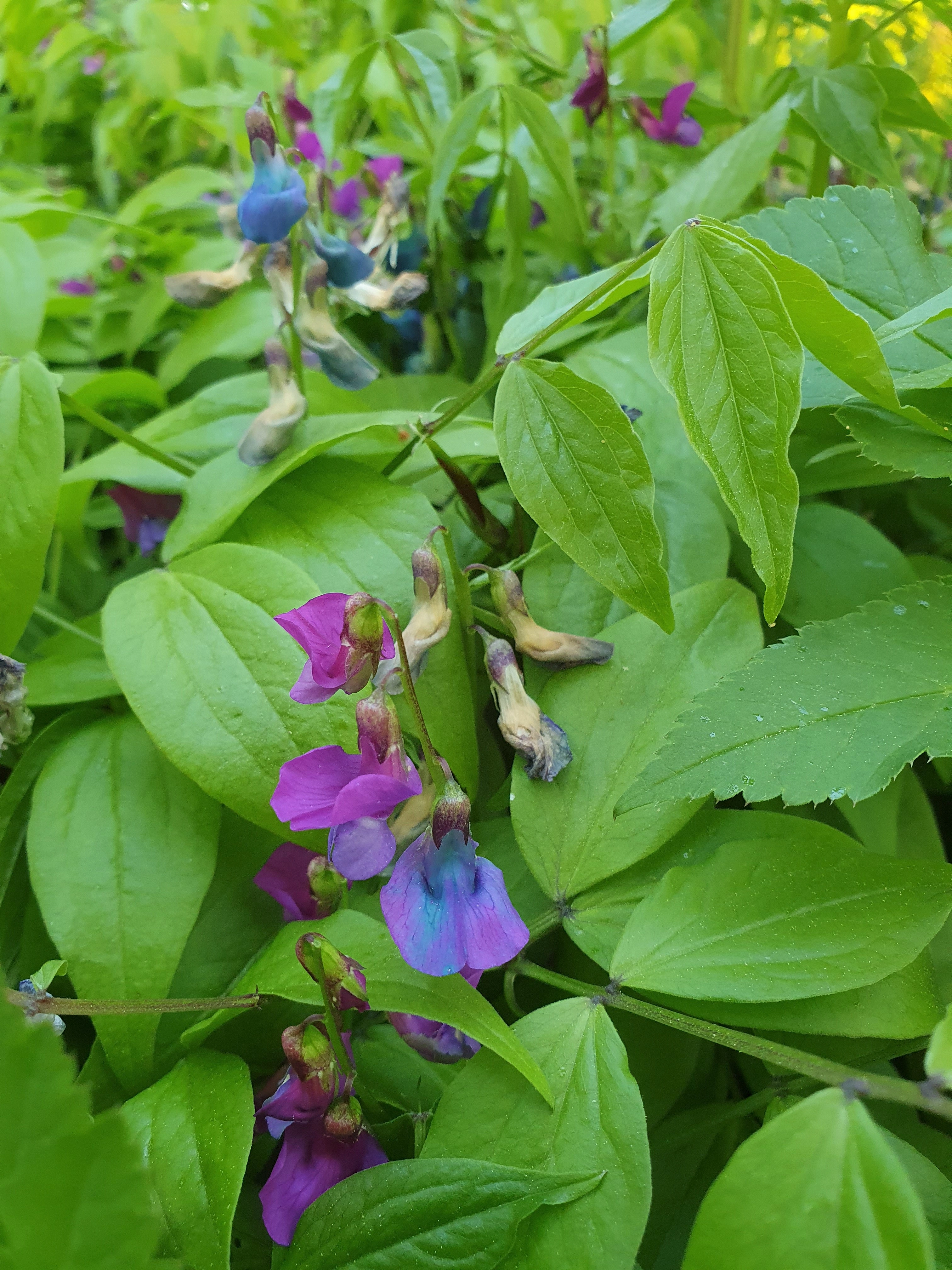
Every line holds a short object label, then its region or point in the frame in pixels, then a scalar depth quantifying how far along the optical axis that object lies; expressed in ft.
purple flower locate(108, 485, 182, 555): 0.59
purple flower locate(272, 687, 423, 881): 0.32
